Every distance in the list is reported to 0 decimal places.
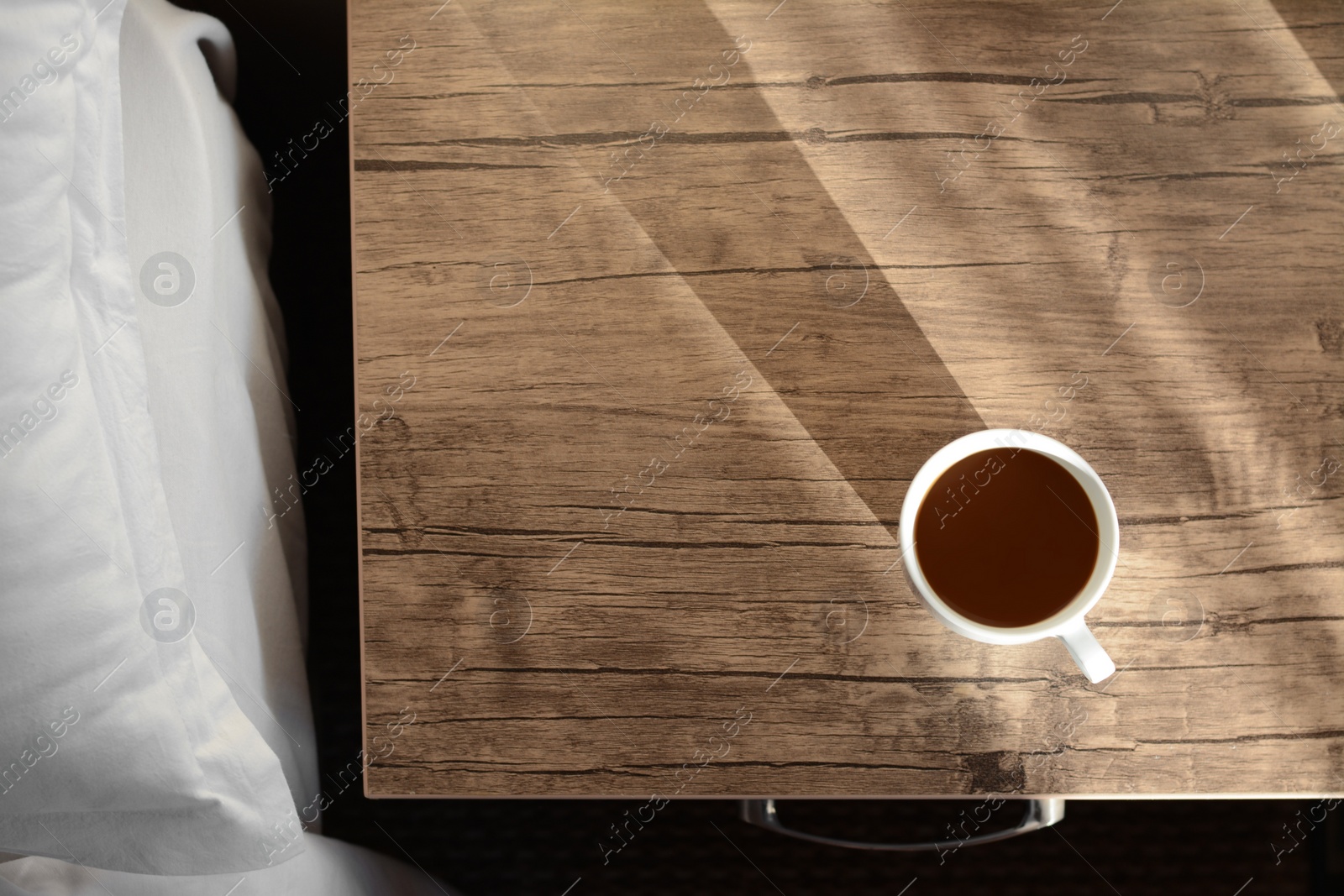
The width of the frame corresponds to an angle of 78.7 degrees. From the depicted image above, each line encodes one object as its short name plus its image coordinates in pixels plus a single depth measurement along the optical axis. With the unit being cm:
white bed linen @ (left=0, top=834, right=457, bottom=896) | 65
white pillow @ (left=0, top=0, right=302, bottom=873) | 53
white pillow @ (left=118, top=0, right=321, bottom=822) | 71
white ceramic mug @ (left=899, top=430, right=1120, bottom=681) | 55
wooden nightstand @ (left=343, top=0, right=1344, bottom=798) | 65
